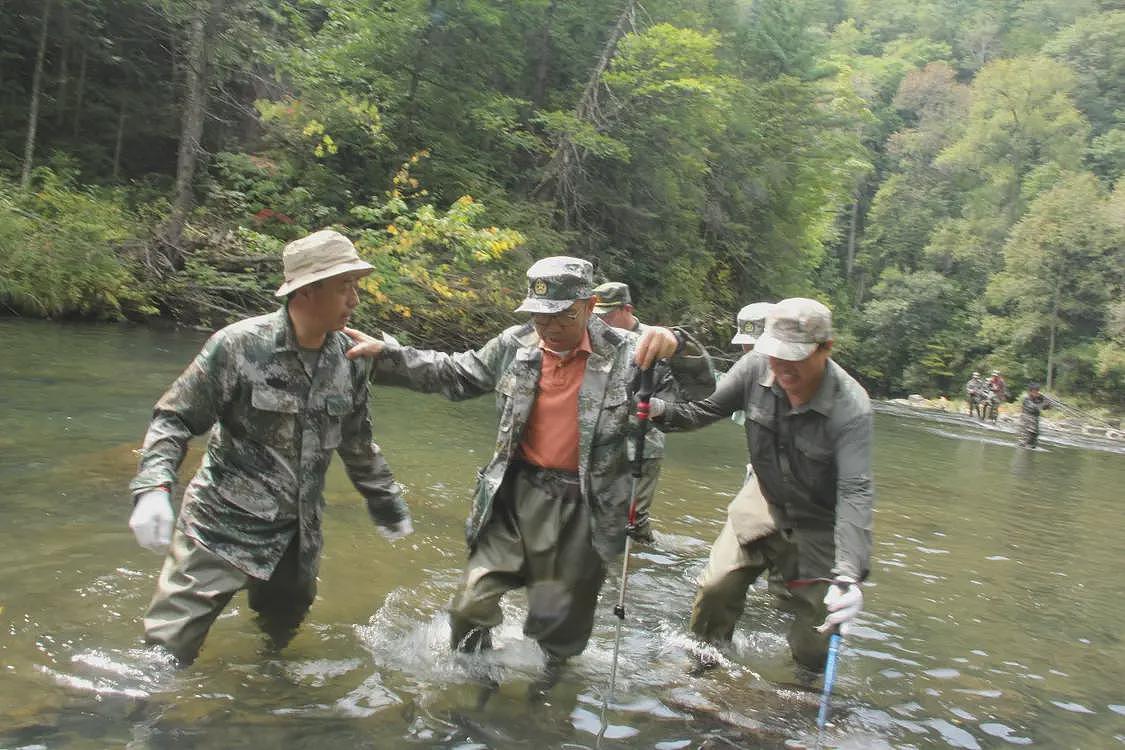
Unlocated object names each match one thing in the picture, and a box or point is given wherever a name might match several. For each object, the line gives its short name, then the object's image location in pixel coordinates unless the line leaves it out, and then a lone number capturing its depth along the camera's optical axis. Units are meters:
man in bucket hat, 3.45
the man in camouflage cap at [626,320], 6.71
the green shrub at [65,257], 15.71
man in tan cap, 4.07
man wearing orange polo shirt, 4.05
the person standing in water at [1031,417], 21.91
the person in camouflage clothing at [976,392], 34.81
